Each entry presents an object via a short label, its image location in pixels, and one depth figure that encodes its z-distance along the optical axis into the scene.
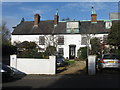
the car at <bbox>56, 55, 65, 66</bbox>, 12.52
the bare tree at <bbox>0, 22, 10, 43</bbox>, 27.31
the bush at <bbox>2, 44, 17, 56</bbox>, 12.38
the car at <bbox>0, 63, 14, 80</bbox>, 6.58
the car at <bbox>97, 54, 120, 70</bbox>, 9.16
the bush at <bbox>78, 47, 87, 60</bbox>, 19.83
